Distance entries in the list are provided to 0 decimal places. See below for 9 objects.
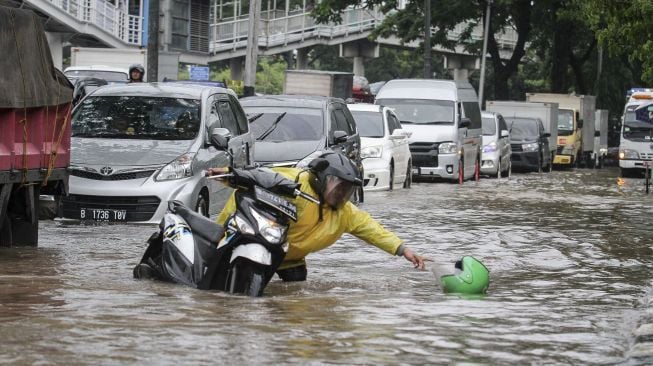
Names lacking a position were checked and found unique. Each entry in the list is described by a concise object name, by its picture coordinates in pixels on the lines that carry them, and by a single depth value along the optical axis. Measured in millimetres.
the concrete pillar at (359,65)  78112
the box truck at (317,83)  45594
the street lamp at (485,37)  53009
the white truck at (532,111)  44562
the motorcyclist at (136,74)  24203
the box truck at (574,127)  48344
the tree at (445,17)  53031
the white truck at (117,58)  39500
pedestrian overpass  48250
